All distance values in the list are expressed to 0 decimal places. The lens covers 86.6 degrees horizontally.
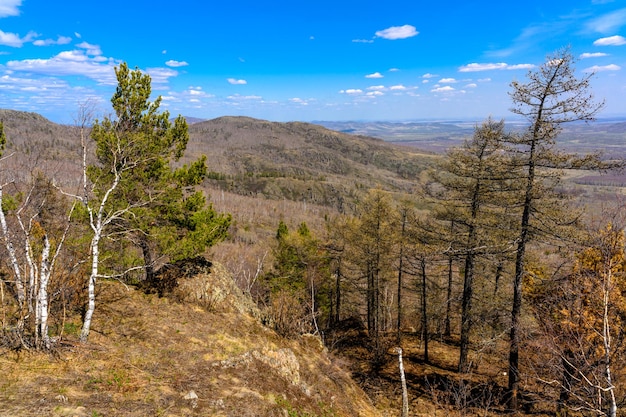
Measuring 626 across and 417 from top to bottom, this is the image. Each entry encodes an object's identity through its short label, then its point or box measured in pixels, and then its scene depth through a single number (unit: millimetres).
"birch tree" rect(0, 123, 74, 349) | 7230
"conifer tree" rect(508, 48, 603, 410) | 10711
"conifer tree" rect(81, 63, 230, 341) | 11680
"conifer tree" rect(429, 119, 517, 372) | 12859
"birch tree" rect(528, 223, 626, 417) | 7793
